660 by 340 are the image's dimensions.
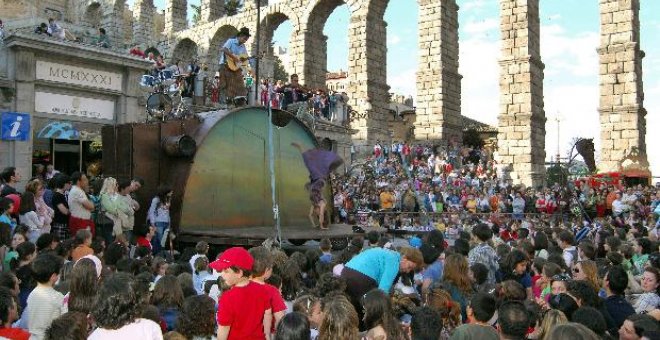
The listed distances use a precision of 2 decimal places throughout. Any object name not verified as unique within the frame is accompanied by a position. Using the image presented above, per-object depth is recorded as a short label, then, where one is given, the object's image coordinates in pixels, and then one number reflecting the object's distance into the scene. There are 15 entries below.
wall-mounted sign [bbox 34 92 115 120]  10.63
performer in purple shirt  9.45
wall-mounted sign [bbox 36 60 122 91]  10.61
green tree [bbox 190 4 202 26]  56.50
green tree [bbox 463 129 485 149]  42.50
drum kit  9.37
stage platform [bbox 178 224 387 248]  7.86
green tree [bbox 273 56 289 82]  54.84
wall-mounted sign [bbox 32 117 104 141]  10.68
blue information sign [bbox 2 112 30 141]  10.26
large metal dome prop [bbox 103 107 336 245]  8.33
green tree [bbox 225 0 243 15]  43.19
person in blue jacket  5.13
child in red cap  3.96
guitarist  10.69
